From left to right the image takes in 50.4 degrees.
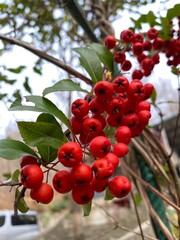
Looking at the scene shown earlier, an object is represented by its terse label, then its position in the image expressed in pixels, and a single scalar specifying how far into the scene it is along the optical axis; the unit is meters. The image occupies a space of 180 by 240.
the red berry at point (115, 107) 0.08
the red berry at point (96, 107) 0.08
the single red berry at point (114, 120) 0.09
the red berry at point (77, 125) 0.08
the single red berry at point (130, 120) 0.09
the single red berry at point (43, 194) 0.07
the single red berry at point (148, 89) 0.10
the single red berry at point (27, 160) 0.08
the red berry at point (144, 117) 0.09
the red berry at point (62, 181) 0.07
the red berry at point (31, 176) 0.07
